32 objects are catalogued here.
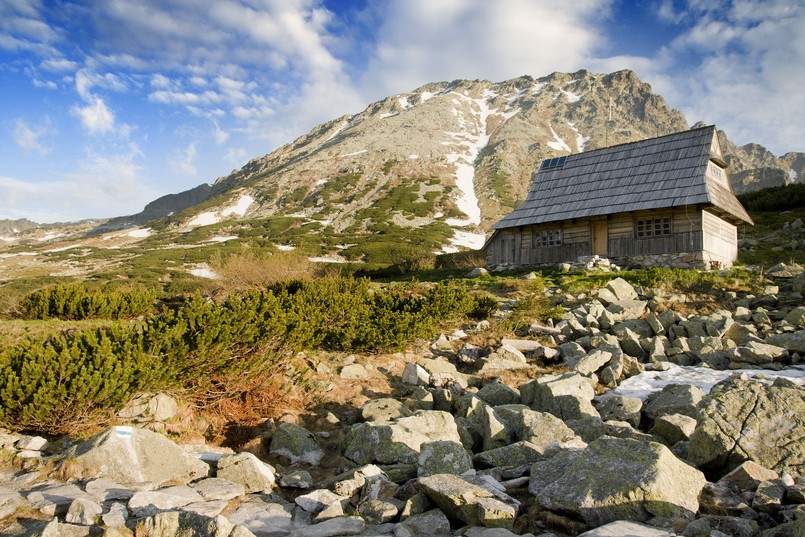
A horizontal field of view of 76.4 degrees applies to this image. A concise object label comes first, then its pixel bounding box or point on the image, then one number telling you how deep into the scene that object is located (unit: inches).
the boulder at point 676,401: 304.8
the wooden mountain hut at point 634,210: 947.3
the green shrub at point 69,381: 244.7
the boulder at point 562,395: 323.0
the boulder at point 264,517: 191.9
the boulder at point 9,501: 181.9
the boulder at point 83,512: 176.1
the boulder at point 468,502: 183.8
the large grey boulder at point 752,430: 225.6
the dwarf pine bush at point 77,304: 521.7
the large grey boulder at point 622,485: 181.8
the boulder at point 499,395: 357.1
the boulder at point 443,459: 235.6
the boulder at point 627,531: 158.9
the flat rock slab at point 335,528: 184.4
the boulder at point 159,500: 189.0
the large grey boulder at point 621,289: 639.1
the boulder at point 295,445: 291.4
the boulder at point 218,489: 214.1
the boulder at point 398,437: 266.4
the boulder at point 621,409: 319.6
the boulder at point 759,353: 419.5
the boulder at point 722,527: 161.1
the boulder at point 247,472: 231.3
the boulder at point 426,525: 185.2
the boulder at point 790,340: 432.8
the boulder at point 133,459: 219.9
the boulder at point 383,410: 327.0
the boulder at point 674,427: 266.2
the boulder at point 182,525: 166.6
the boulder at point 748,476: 201.3
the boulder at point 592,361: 414.6
